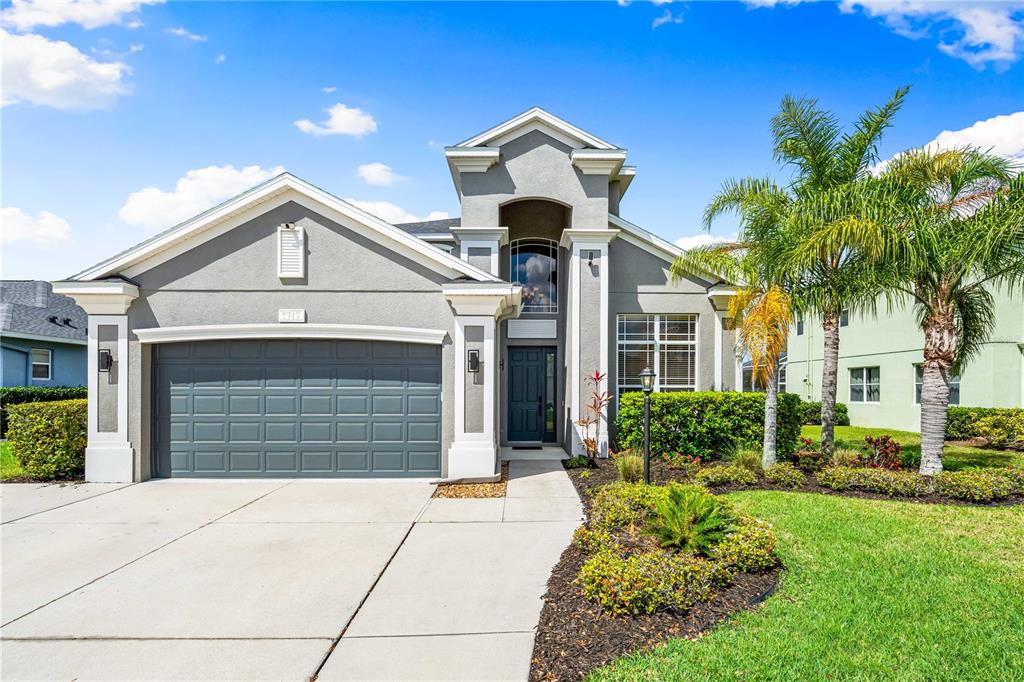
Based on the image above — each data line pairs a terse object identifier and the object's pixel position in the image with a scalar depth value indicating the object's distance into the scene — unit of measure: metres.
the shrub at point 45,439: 9.92
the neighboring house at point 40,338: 18.05
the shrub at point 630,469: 9.47
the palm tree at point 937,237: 8.60
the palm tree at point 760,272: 9.65
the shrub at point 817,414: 20.47
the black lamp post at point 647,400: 8.69
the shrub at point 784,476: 9.21
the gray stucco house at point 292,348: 9.88
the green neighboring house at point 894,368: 15.48
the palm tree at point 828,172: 10.11
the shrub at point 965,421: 15.23
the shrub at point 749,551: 5.27
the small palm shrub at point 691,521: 5.51
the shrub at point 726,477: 9.34
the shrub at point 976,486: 8.32
